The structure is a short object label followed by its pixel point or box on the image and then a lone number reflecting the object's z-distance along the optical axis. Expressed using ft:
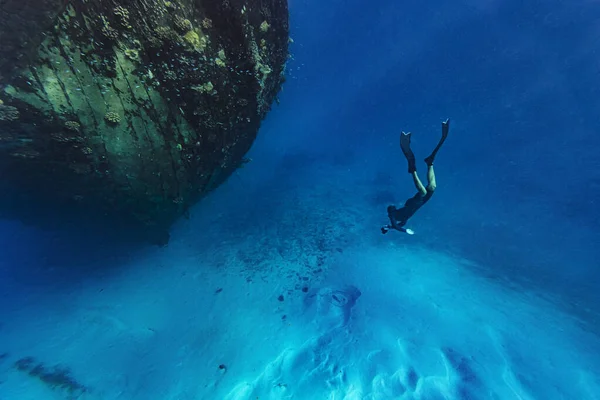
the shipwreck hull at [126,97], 14.92
